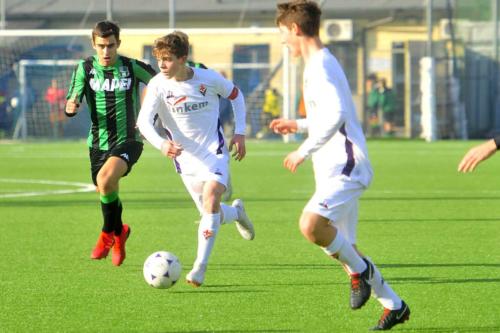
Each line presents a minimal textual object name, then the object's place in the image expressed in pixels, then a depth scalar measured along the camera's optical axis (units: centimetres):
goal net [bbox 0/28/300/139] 6244
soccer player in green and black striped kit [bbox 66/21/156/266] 1947
